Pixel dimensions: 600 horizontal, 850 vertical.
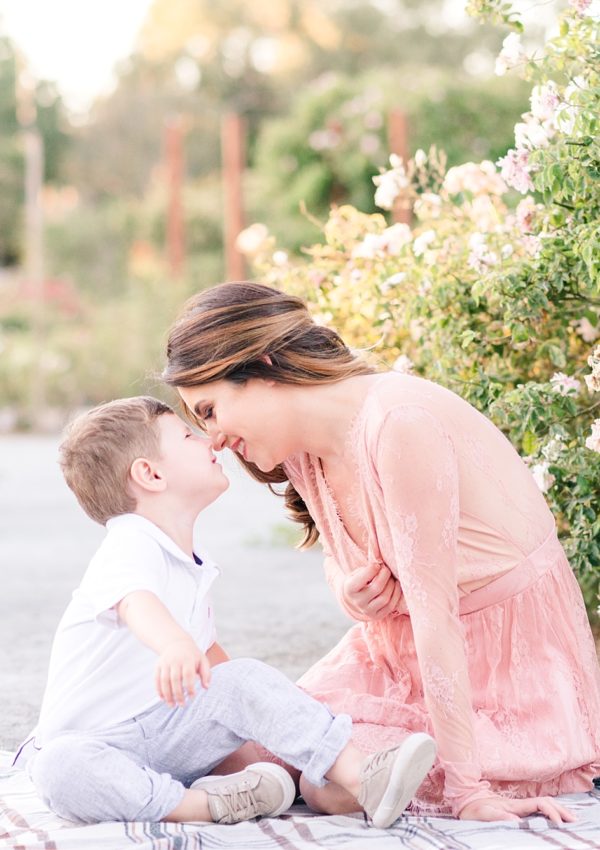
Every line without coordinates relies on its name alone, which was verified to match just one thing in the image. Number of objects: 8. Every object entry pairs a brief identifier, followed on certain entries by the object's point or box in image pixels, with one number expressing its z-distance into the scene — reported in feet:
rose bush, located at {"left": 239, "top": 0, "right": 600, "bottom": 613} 10.53
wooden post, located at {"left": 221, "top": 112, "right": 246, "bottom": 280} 51.24
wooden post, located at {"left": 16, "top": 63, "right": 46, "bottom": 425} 49.03
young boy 7.91
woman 8.07
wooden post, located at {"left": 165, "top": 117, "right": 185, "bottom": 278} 58.39
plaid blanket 7.59
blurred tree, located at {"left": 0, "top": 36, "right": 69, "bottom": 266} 93.40
